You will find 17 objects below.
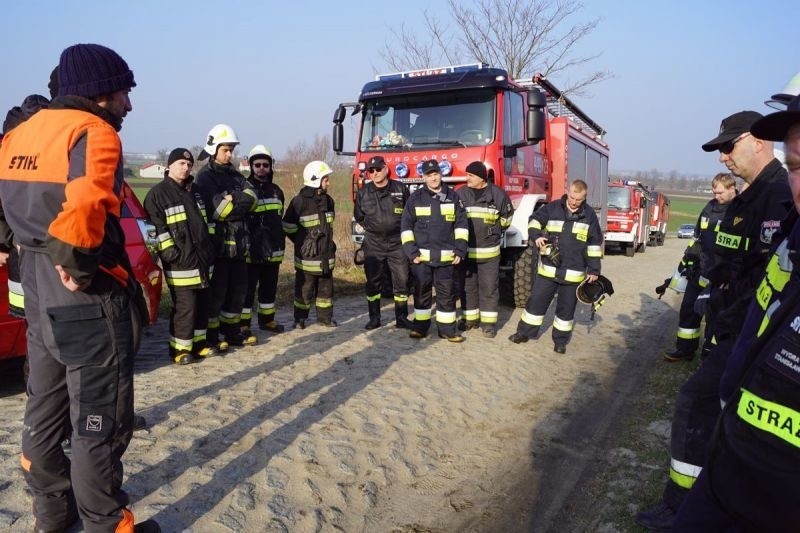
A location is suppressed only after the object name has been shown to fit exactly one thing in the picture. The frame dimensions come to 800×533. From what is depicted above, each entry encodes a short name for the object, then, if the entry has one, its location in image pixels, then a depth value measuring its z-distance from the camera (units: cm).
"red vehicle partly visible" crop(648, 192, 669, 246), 2452
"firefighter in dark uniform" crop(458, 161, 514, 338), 650
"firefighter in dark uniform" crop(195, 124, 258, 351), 530
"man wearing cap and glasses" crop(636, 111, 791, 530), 264
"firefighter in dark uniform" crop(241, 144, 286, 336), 591
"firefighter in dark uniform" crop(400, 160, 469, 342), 613
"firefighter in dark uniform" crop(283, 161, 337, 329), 639
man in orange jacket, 213
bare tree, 1706
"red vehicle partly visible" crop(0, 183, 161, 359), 440
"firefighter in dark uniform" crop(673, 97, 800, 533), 127
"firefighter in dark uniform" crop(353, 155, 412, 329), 650
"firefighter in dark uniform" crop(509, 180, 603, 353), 597
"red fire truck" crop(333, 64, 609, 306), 696
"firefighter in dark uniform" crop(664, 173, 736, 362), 561
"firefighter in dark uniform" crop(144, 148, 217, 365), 481
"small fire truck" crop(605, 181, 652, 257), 1822
